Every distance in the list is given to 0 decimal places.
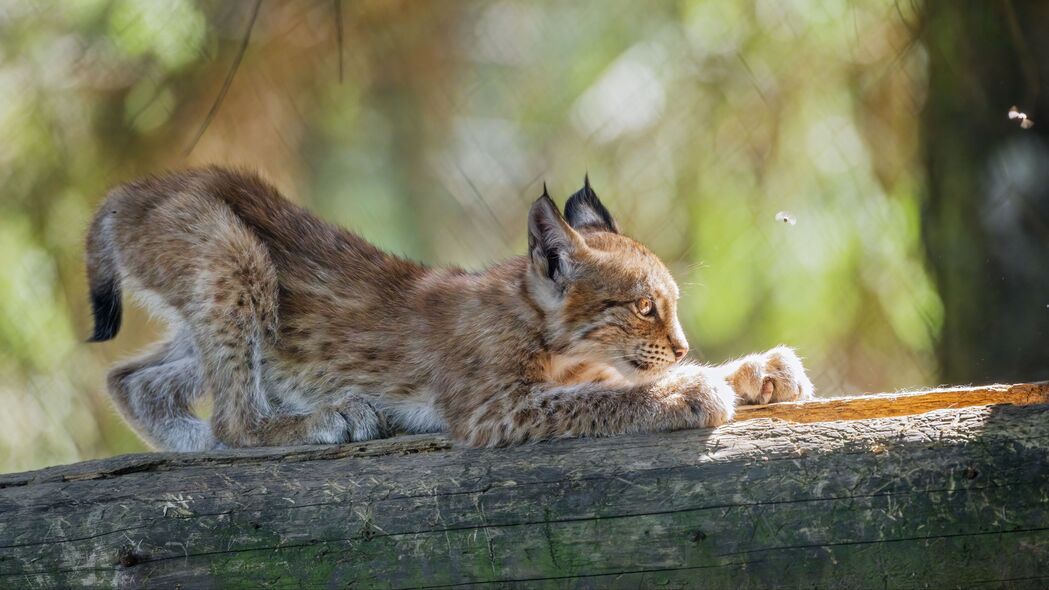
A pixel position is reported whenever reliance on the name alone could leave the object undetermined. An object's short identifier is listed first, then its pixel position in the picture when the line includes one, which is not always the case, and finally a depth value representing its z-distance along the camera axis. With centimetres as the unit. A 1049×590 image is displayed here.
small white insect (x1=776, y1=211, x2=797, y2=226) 1013
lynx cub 680
